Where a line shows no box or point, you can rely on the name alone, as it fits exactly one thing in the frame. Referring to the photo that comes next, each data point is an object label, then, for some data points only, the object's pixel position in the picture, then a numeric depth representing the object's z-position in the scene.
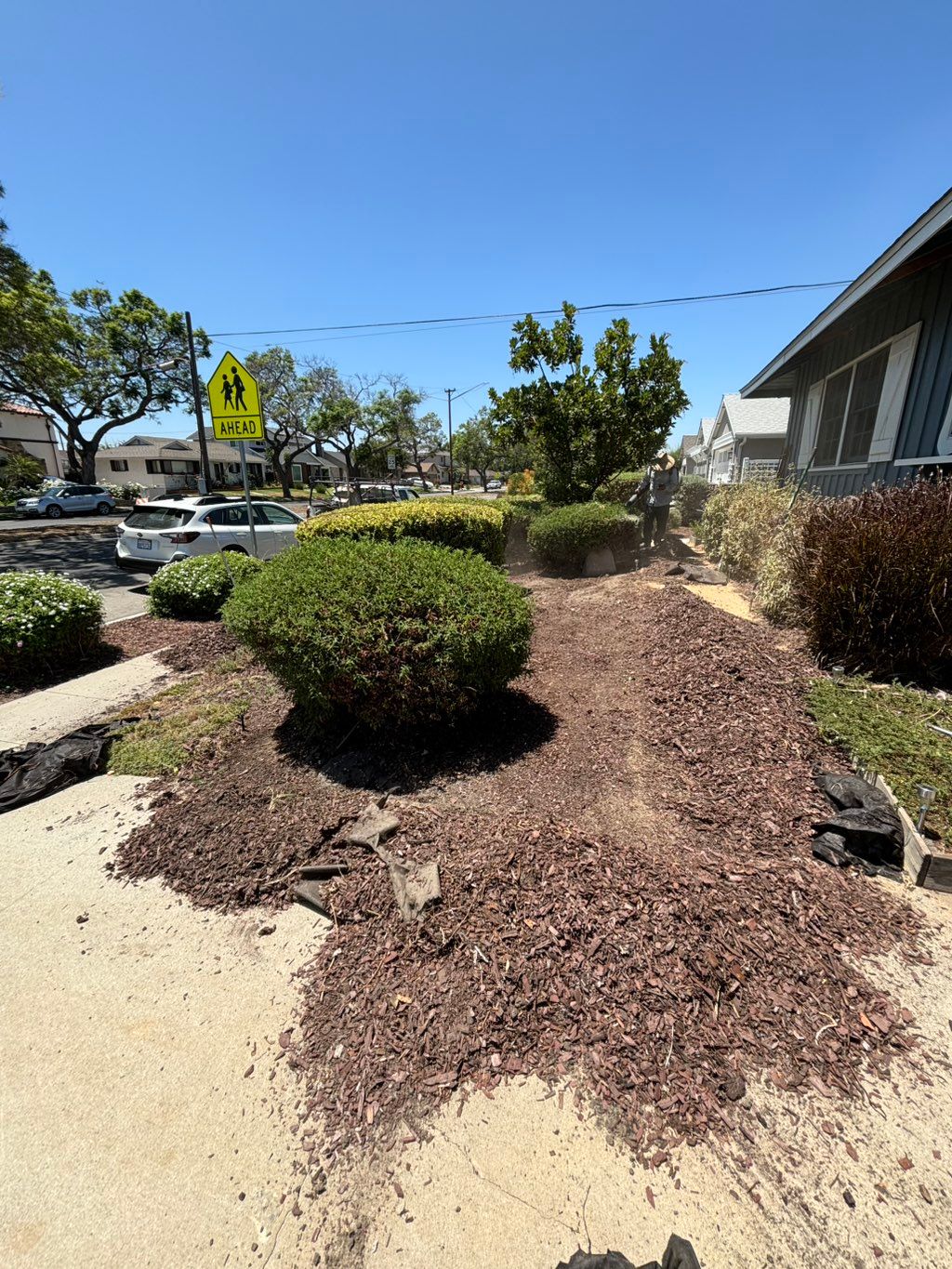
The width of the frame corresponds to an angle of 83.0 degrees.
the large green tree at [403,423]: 47.97
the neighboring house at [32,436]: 40.19
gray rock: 9.09
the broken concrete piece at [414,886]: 2.32
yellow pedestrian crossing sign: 6.34
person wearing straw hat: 10.09
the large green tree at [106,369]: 25.28
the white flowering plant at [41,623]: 5.27
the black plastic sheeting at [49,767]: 3.45
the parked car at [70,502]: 27.23
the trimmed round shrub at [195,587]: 7.29
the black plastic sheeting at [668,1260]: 1.29
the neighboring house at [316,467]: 71.31
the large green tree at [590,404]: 11.13
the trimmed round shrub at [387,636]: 3.23
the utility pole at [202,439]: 18.64
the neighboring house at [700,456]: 46.96
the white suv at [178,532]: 9.45
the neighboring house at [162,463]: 55.81
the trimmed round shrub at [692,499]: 16.36
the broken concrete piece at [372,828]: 2.70
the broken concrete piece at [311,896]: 2.48
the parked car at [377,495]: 25.72
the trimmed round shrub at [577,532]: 8.94
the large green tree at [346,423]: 41.75
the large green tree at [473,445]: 70.25
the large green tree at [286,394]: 39.03
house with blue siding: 5.76
